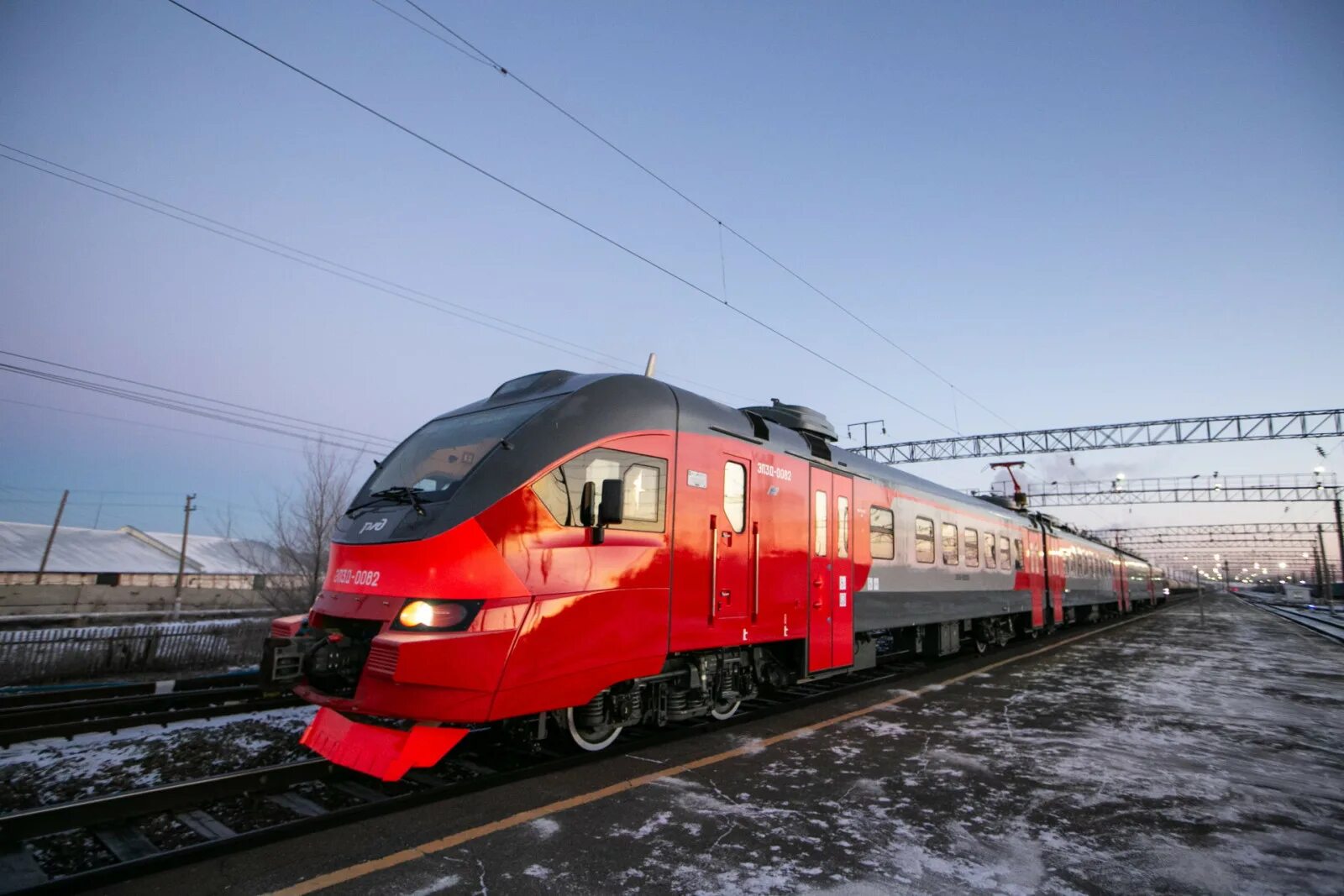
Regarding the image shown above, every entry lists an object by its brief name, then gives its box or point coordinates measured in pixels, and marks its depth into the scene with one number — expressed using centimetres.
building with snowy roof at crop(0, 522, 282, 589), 4178
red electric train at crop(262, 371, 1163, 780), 478
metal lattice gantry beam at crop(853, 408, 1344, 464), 2581
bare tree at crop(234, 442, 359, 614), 2044
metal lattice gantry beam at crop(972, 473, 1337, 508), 3800
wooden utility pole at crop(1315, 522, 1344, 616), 4956
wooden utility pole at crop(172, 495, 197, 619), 2700
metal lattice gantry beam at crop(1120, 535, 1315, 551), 8300
